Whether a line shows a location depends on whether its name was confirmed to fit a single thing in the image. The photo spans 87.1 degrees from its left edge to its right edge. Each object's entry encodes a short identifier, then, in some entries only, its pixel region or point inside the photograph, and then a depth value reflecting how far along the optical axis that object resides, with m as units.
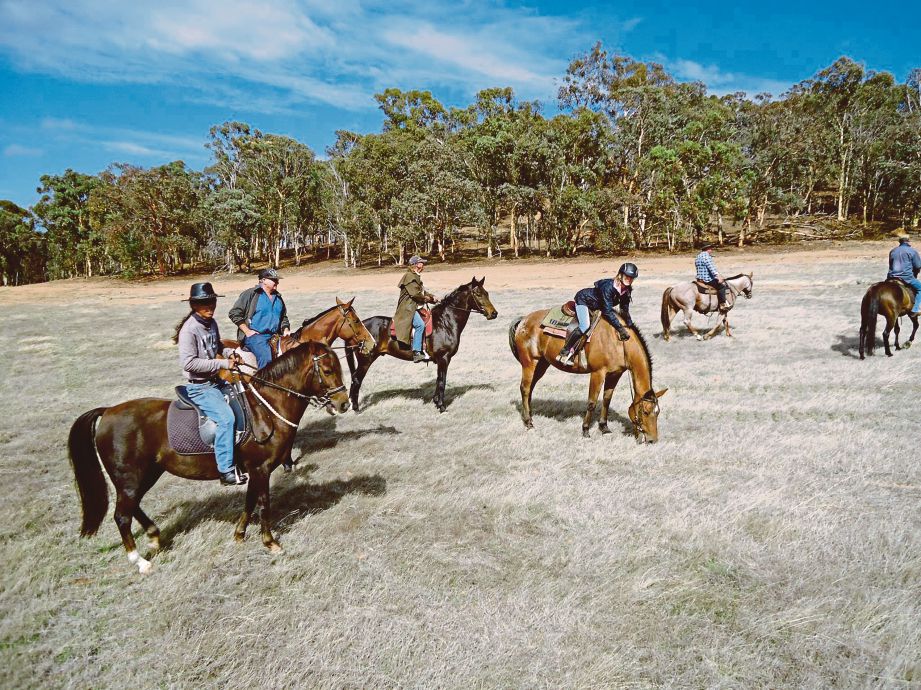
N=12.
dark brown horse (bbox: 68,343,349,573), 4.69
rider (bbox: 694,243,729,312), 14.29
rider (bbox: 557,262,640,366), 7.55
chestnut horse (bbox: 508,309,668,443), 7.37
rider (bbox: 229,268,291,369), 7.72
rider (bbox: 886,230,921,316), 11.51
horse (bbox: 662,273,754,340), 14.87
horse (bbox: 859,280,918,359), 11.27
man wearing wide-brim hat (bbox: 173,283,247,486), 4.73
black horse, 9.90
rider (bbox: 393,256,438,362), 9.64
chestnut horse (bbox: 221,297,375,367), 8.84
